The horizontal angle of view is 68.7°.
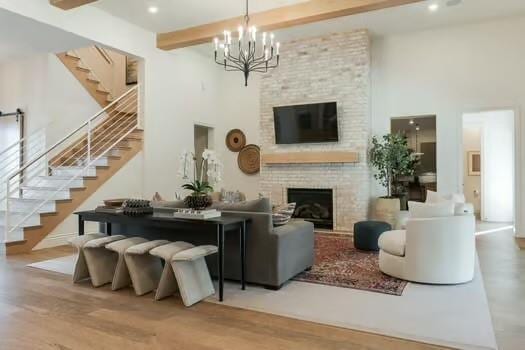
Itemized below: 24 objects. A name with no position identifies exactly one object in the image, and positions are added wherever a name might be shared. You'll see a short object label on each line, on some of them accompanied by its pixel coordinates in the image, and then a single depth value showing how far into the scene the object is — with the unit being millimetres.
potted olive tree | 7035
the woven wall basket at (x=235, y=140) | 9328
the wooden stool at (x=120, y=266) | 3658
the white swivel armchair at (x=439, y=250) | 3816
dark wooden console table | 3352
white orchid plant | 3564
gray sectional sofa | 3662
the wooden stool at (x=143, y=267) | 3537
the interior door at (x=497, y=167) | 8641
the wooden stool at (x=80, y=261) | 3936
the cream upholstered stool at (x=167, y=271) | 3331
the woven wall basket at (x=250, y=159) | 9141
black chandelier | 4461
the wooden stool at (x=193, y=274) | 3236
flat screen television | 7492
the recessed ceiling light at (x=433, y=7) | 6086
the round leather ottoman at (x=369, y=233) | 5270
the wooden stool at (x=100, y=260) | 3824
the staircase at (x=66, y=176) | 5594
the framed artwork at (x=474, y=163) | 9680
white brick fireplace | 7344
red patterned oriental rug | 3770
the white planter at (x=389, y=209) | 7020
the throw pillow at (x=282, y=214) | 3986
